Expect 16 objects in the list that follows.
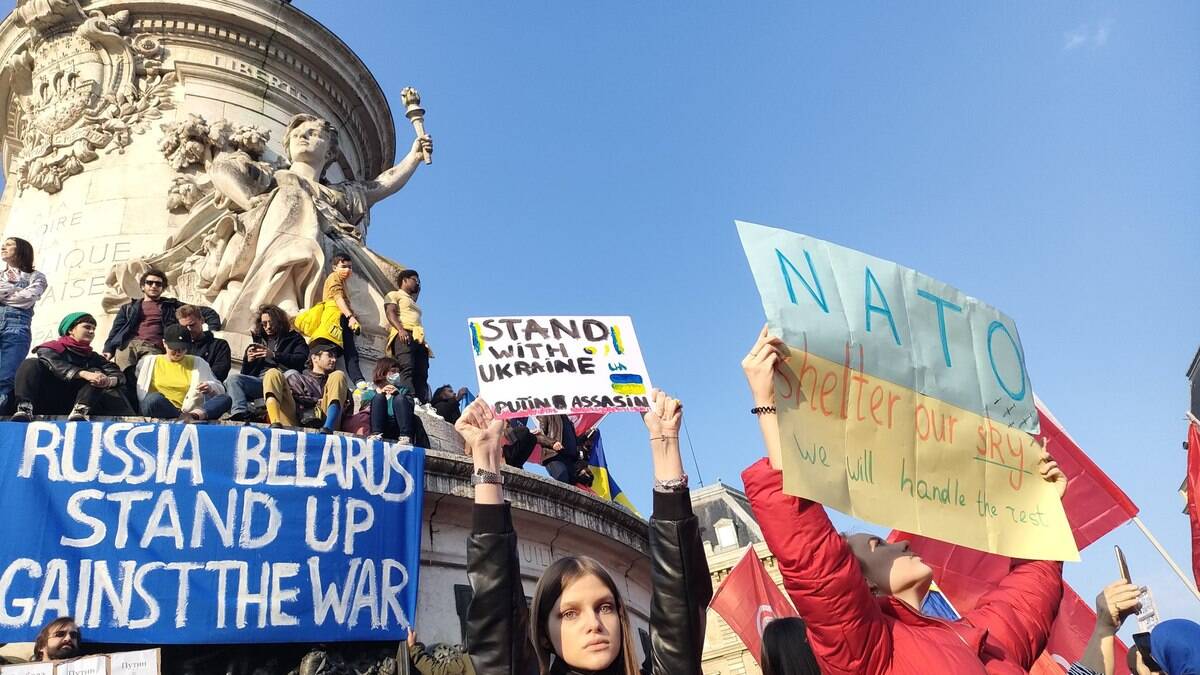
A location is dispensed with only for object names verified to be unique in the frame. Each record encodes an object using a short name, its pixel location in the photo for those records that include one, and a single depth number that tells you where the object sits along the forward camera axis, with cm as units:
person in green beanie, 709
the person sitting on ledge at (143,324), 877
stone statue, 1116
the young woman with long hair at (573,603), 268
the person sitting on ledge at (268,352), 851
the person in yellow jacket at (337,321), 1047
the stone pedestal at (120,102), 1181
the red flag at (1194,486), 611
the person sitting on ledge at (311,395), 800
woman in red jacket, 309
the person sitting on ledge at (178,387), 770
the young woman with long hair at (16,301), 805
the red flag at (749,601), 776
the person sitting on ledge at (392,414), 808
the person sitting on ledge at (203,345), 913
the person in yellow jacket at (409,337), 1026
